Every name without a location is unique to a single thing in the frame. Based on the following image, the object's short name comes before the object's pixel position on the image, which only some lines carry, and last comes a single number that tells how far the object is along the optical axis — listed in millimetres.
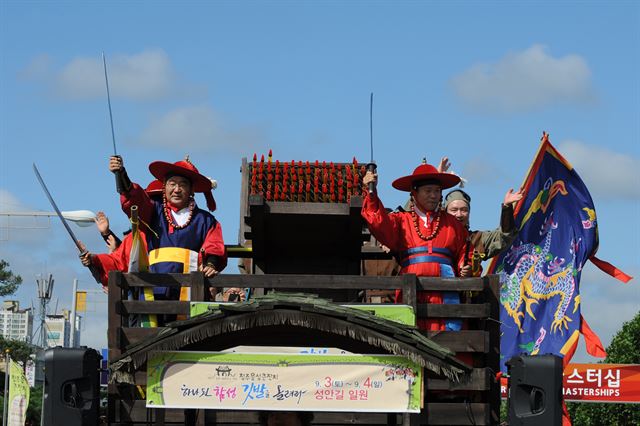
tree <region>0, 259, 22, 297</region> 56469
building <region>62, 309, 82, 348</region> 149288
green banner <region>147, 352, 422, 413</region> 8055
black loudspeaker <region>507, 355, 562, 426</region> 7652
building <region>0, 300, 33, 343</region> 170712
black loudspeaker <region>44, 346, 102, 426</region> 7754
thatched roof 7957
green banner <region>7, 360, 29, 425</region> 29188
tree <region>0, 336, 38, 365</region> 54825
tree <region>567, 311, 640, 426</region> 40469
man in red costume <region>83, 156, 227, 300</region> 9773
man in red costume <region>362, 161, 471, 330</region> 9578
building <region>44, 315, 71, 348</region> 154525
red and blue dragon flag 11773
